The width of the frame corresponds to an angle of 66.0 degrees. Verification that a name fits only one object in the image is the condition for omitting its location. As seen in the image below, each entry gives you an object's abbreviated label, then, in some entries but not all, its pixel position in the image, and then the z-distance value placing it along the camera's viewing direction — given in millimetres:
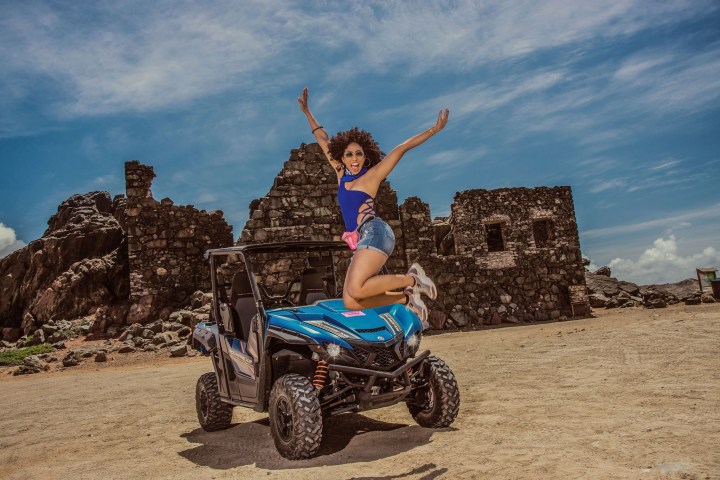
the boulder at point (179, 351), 13031
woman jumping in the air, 4215
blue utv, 4145
